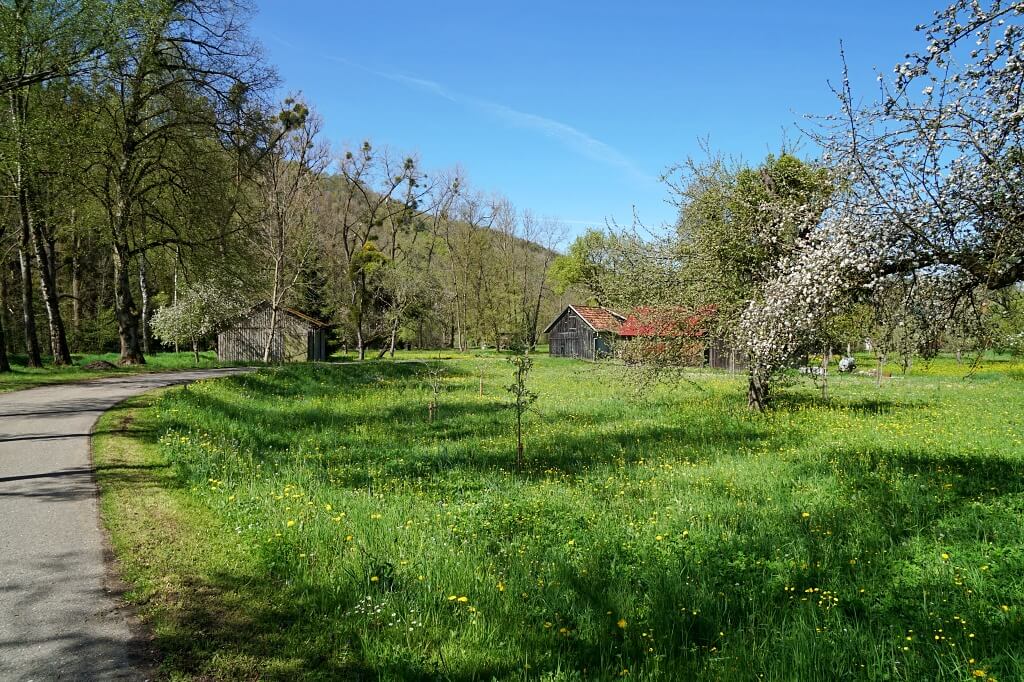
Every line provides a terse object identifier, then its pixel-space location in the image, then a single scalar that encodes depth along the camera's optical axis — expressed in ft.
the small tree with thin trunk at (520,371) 38.42
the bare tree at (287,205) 115.34
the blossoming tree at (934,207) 18.75
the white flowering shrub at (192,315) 109.09
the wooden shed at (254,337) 138.00
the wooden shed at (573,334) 189.47
